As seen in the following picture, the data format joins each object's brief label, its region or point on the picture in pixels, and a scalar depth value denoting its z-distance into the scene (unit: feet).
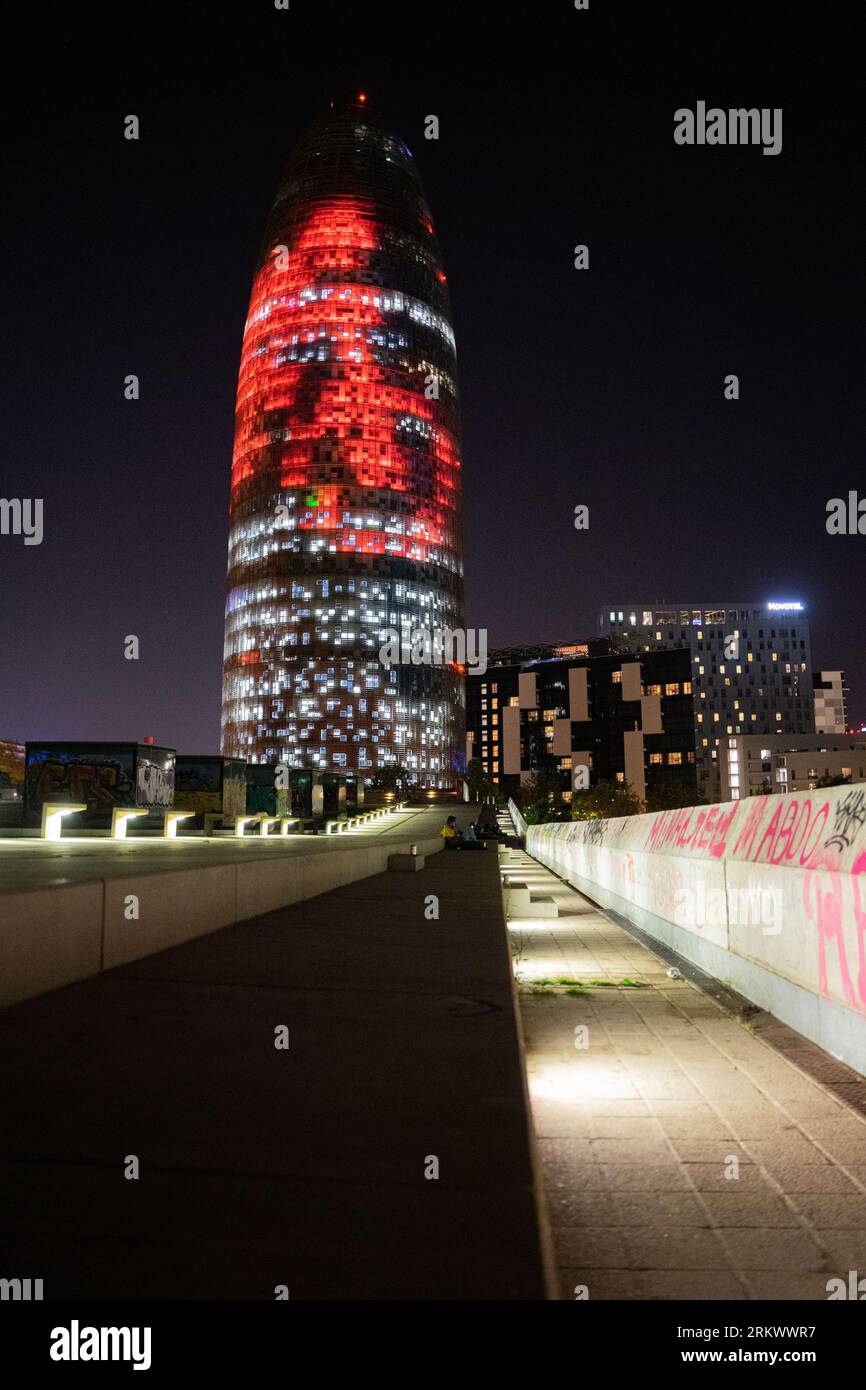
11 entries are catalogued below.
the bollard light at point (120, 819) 68.49
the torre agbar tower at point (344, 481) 525.75
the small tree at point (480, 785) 472.44
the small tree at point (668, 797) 378.77
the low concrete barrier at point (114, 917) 15.80
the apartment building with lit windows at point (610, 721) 572.92
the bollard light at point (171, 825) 75.84
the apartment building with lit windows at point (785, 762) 484.74
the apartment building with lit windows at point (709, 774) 617.21
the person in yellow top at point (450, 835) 114.64
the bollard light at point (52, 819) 64.44
